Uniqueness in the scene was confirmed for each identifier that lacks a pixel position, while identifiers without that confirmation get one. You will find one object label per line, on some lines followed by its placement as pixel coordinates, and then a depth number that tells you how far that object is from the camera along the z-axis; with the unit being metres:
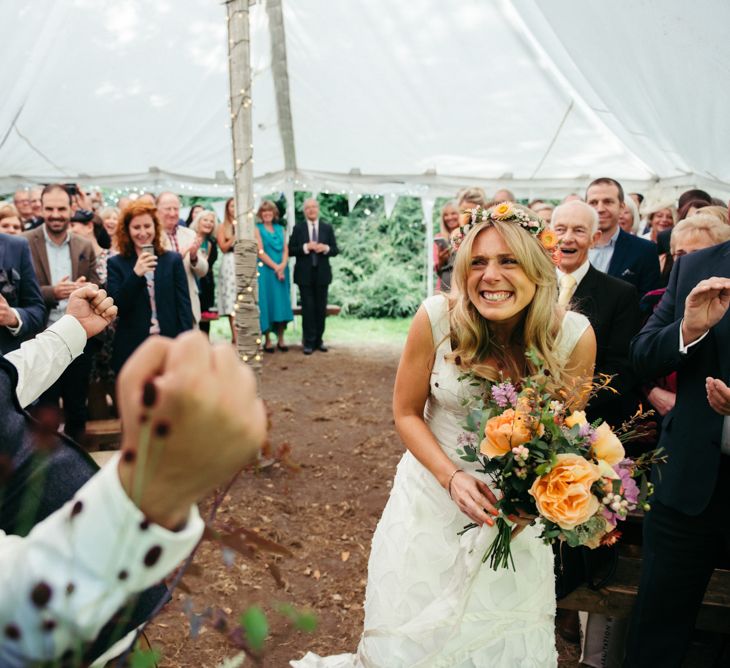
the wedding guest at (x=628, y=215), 5.52
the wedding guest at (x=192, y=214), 8.24
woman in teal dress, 9.49
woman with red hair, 4.47
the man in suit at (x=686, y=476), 2.17
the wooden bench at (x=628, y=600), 2.50
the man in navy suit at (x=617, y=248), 4.16
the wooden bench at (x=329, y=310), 10.59
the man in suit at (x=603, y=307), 3.14
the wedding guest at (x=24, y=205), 7.08
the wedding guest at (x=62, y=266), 4.62
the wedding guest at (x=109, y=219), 6.39
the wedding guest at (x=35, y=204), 7.13
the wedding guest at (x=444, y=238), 6.12
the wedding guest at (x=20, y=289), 3.23
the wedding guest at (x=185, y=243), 6.20
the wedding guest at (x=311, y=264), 9.52
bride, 1.93
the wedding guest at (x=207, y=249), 7.70
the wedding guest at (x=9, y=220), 4.96
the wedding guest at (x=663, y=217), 6.25
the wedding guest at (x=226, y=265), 8.03
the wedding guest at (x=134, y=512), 0.44
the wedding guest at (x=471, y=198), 5.71
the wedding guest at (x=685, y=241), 3.02
